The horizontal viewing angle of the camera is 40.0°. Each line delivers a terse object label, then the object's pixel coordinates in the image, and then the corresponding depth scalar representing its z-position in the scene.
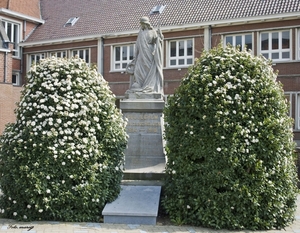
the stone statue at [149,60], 10.05
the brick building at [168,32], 22.52
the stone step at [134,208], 6.98
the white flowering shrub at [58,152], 6.97
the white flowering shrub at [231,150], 6.78
